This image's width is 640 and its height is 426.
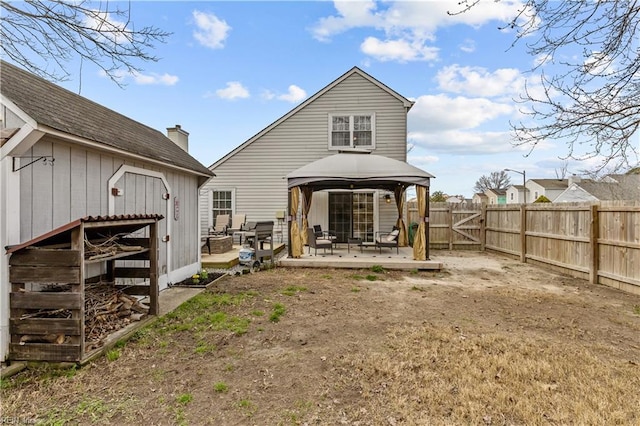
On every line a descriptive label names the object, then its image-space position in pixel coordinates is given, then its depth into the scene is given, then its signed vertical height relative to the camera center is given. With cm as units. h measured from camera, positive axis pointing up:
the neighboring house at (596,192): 1975 +160
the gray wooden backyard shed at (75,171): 323 +57
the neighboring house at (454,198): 5791 +259
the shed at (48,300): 322 -86
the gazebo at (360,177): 916 +102
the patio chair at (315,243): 983 -92
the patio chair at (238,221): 1255 -33
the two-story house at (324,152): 1281 +240
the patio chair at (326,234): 1115 -81
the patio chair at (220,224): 1256 -44
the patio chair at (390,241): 1035 -94
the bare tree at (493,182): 5488 +517
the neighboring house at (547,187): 3882 +307
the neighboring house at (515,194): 4597 +267
